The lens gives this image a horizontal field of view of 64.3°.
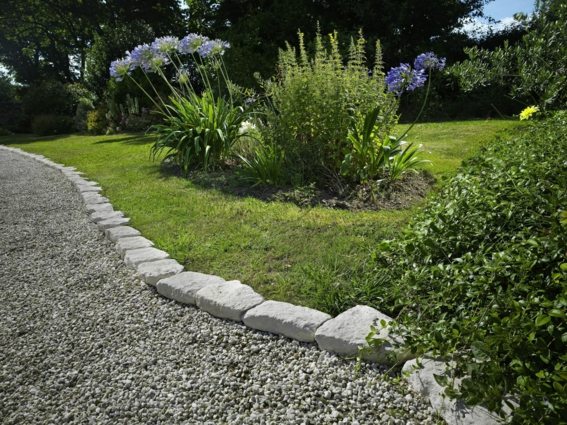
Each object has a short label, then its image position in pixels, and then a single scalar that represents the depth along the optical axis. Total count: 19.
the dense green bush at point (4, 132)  17.55
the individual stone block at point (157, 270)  2.79
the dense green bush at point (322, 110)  4.22
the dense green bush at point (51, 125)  15.44
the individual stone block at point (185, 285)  2.55
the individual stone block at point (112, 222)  3.93
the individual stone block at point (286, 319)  2.10
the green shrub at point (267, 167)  4.49
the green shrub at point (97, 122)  13.30
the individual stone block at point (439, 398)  1.47
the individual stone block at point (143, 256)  3.07
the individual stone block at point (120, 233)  3.62
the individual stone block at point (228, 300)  2.33
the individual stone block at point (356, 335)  1.89
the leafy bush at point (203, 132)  5.32
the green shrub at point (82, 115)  14.66
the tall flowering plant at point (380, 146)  4.08
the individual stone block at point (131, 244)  3.34
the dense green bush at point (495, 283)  1.43
